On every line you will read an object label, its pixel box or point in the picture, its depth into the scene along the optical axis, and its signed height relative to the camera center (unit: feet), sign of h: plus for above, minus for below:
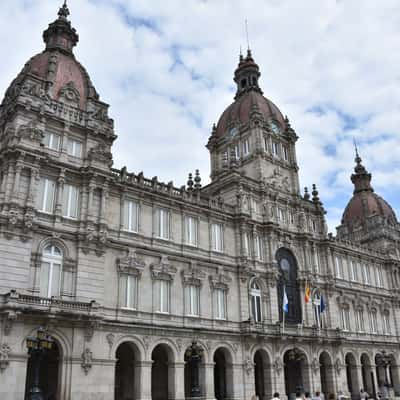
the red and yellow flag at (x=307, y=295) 158.51 +25.45
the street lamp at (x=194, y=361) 116.57 +4.04
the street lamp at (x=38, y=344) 87.86 +6.52
